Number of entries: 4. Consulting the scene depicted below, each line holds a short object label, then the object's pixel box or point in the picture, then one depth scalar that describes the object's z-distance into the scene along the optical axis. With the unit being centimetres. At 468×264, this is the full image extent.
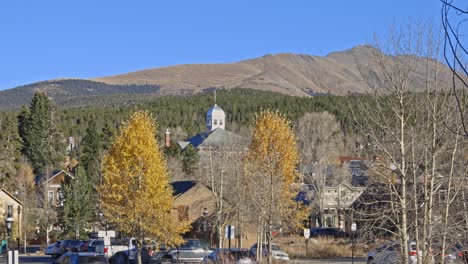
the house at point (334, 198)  7706
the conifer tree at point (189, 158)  8872
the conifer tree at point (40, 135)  10806
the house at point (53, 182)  8302
